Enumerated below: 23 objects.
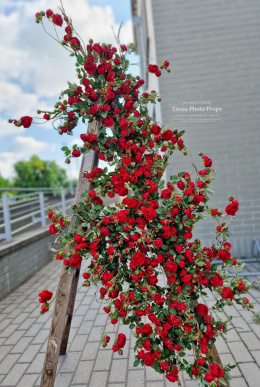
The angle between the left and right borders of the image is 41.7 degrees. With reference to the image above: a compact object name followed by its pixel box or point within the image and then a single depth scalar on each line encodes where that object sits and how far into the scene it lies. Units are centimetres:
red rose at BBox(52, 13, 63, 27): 205
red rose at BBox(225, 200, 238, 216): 184
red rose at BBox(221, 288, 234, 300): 183
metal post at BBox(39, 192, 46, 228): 696
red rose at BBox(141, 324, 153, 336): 192
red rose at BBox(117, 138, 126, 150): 208
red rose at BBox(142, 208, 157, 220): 186
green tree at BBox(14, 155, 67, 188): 5816
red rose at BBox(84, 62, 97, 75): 210
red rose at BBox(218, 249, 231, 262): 187
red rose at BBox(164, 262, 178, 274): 188
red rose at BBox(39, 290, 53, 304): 198
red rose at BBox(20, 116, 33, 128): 213
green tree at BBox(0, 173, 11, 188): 6264
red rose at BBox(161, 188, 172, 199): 195
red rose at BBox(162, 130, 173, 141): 211
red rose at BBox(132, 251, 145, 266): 184
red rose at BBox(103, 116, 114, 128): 211
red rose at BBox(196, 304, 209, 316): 195
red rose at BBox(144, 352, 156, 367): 189
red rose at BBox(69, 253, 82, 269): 198
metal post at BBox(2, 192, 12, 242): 512
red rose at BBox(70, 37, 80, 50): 211
